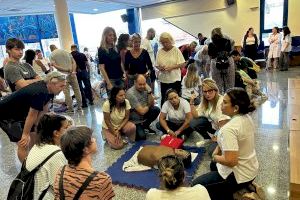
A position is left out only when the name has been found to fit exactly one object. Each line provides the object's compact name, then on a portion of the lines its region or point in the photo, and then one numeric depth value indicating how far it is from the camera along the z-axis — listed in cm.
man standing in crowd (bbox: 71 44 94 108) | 538
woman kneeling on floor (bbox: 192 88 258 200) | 163
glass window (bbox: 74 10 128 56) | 1212
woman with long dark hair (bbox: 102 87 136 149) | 324
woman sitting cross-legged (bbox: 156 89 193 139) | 318
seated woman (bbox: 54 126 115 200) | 119
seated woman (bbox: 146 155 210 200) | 122
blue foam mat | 237
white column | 674
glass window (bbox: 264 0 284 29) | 873
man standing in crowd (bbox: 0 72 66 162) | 215
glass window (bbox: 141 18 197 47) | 1101
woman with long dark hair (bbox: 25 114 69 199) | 151
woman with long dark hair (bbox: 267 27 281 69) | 786
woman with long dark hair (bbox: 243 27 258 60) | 816
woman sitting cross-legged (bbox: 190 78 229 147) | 284
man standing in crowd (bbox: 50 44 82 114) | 493
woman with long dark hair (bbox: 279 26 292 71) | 764
